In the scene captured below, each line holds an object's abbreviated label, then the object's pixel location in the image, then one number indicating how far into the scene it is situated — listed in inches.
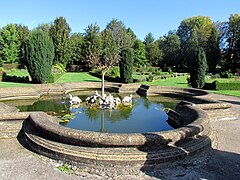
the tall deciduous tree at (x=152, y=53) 2225.6
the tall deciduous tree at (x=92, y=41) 1678.2
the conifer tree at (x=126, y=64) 1019.3
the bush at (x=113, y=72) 1230.5
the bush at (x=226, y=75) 1413.6
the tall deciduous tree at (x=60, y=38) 1624.0
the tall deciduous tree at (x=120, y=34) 2034.3
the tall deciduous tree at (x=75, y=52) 1787.9
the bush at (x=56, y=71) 962.2
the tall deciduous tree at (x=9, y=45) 1999.3
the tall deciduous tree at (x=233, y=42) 1776.6
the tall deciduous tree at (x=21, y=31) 2163.0
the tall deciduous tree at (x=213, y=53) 1729.8
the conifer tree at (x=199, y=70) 874.1
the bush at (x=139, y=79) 1098.4
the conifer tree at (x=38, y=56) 904.3
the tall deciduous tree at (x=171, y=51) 2139.5
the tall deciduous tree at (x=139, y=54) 1952.5
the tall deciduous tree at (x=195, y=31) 1967.3
